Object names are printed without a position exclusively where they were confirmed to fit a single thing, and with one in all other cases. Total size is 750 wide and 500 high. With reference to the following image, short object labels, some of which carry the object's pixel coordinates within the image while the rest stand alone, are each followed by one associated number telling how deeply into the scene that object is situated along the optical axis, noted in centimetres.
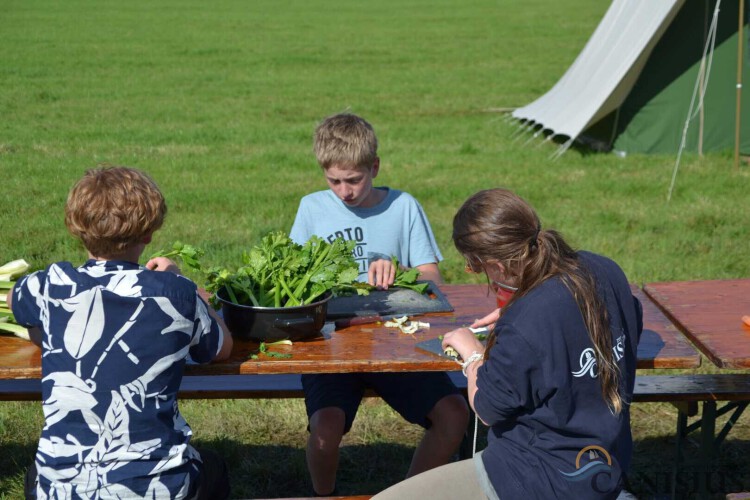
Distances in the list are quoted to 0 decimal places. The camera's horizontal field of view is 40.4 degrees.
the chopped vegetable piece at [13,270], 372
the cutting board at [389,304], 366
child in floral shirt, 287
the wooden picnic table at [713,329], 341
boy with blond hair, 376
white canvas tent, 1105
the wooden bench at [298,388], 420
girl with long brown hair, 274
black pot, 332
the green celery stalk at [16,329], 347
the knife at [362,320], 356
